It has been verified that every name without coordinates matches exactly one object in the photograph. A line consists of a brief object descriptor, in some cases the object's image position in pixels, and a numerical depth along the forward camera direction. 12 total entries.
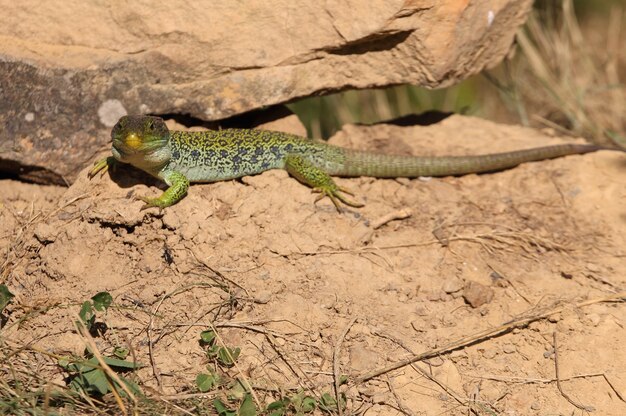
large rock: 9.41
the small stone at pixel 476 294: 8.84
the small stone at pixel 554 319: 8.68
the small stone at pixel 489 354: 8.34
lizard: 8.90
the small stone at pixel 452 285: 8.98
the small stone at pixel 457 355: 8.27
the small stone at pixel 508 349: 8.41
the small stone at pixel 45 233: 8.83
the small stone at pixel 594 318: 8.67
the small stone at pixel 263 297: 8.41
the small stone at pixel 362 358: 8.01
